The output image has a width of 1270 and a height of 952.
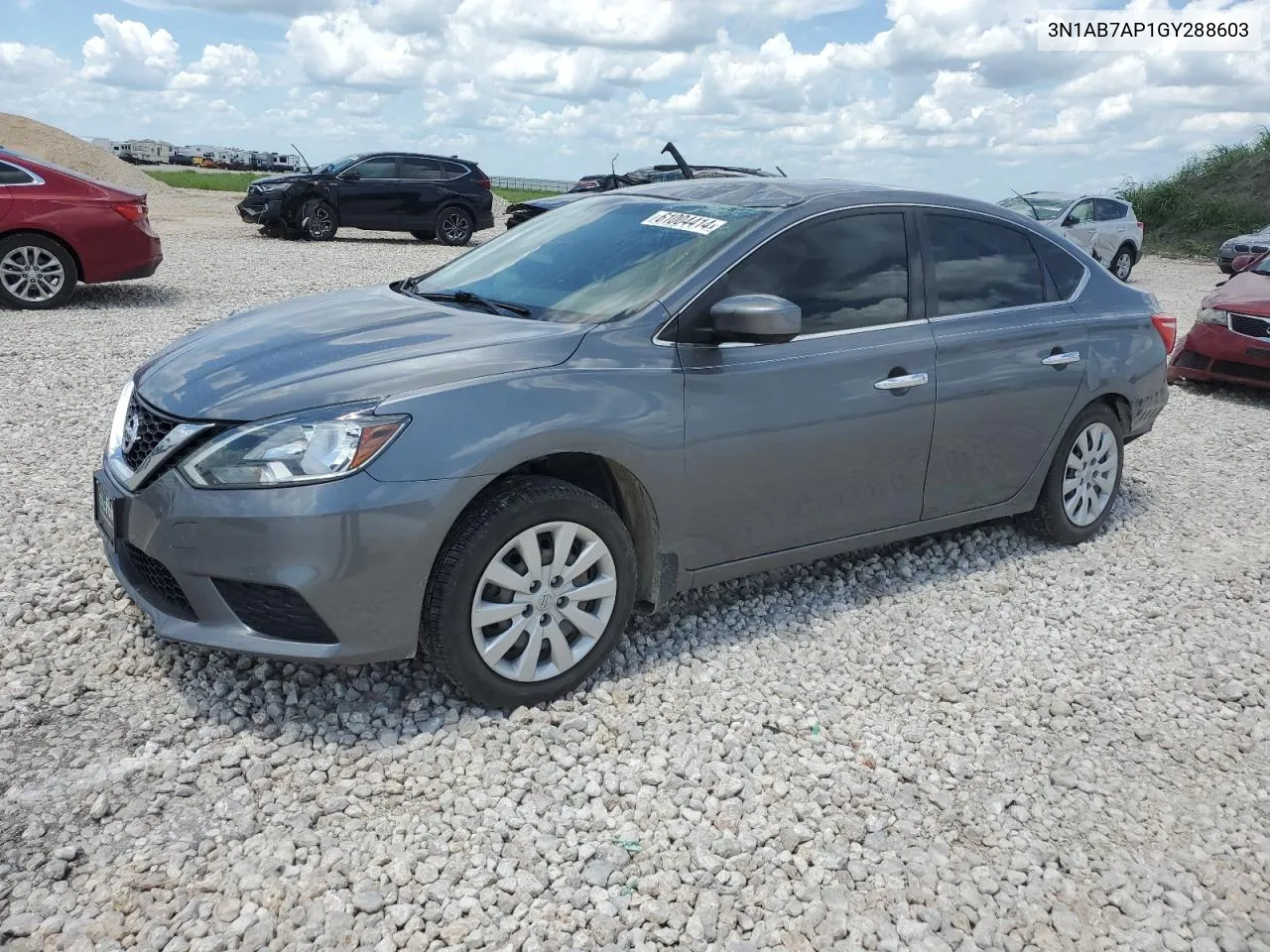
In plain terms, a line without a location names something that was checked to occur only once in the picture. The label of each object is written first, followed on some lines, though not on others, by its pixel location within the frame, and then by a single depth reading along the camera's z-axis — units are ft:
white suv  62.85
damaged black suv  65.16
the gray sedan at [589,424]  10.98
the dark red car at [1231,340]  32.42
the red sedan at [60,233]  35.29
